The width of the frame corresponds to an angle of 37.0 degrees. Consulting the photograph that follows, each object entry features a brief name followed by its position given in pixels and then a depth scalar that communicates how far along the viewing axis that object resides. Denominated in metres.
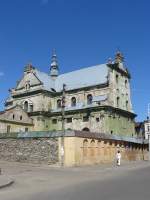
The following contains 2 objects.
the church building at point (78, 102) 39.76
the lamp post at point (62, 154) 22.27
